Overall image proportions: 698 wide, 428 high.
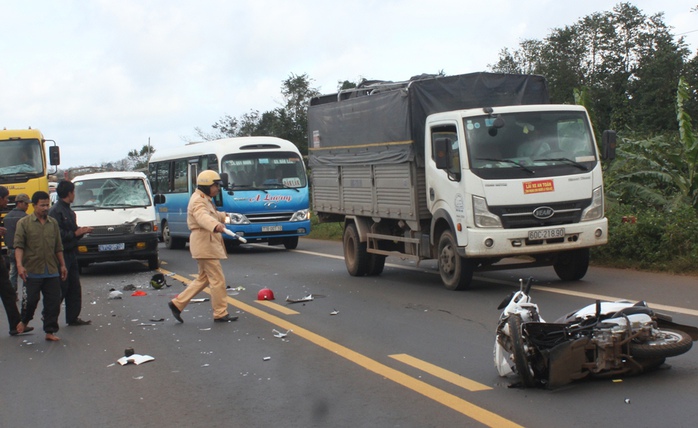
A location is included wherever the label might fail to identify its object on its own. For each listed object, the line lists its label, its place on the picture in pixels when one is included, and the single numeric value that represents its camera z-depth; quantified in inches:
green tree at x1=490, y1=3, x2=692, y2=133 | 2026.3
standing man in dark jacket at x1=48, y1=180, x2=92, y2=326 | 427.2
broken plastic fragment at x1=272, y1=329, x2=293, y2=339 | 375.2
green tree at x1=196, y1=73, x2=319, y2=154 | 1750.7
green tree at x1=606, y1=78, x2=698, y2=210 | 642.8
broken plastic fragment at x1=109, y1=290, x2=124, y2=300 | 553.0
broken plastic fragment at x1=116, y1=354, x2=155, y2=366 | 331.6
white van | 700.0
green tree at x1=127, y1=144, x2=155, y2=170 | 2455.0
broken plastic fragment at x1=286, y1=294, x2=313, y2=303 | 486.4
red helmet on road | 502.6
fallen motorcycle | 254.1
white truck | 459.2
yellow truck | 900.0
